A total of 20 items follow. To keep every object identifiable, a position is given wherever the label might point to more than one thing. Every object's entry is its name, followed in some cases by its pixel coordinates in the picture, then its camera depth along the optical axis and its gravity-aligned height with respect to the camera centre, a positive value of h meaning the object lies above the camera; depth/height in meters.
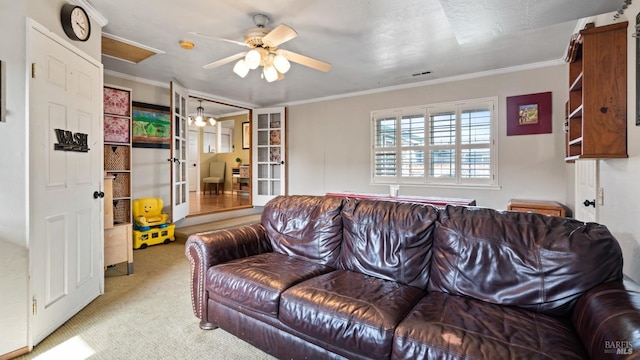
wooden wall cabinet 1.71 +0.53
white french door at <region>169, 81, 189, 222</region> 4.43 +0.38
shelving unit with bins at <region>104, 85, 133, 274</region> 3.79 +0.43
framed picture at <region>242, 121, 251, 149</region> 8.38 +1.25
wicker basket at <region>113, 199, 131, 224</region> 3.89 -0.43
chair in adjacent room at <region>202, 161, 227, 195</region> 8.80 +0.06
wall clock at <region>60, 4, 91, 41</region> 2.22 +1.24
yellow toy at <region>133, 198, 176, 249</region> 4.16 -0.69
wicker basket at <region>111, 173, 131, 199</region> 3.87 -0.10
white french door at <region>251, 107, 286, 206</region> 6.28 +0.52
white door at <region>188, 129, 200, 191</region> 8.84 +0.56
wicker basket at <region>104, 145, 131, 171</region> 3.82 +0.27
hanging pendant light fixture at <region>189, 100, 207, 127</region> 6.66 +1.37
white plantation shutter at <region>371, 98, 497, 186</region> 4.25 +0.54
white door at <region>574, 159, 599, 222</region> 2.20 -0.10
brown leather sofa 1.19 -0.62
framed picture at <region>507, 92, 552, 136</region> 3.81 +0.86
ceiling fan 2.53 +1.14
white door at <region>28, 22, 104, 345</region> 1.94 -0.04
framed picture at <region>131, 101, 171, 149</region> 4.48 +0.83
